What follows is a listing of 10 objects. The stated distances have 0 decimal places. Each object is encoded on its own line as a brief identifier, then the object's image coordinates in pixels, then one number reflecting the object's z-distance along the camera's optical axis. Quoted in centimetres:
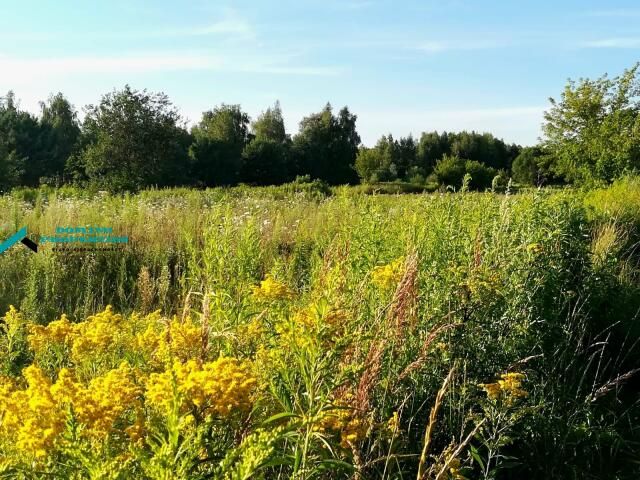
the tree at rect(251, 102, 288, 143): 5475
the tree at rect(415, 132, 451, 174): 5435
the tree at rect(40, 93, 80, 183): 4128
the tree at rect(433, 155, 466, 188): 3947
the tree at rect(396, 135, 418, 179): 5129
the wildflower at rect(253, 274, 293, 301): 239
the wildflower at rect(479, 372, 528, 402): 213
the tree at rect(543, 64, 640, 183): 1602
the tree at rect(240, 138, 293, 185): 4309
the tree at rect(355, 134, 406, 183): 4379
